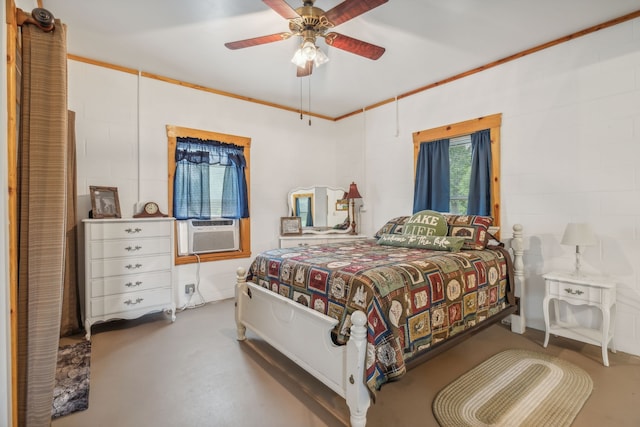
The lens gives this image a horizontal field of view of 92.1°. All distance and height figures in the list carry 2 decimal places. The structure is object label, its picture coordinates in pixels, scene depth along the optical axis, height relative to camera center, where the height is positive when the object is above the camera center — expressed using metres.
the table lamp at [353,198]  4.46 +0.26
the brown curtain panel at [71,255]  2.80 -0.37
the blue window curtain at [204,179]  3.62 +0.46
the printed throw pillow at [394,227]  3.48 -0.13
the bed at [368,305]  1.62 -0.59
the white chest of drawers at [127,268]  2.73 -0.49
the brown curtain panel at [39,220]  1.22 -0.02
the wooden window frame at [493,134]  3.21 +0.89
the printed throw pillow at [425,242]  2.71 -0.24
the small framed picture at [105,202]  2.96 +0.14
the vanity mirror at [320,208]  4.57 +0.12
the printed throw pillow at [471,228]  2.81 -0.12
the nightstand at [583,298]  2.26 -0.64
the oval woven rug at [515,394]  1.70 -1.11
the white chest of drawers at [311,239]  4.22 -0.32
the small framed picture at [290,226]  4.35 -0.14
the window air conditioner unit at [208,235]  3.71 -0.24
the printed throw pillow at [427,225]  3.04 -0.09
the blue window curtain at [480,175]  3.28 +0.44
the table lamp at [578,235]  2.38 -0.16
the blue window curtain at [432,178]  3.65 +0.46
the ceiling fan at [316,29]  1.86 +1.27
